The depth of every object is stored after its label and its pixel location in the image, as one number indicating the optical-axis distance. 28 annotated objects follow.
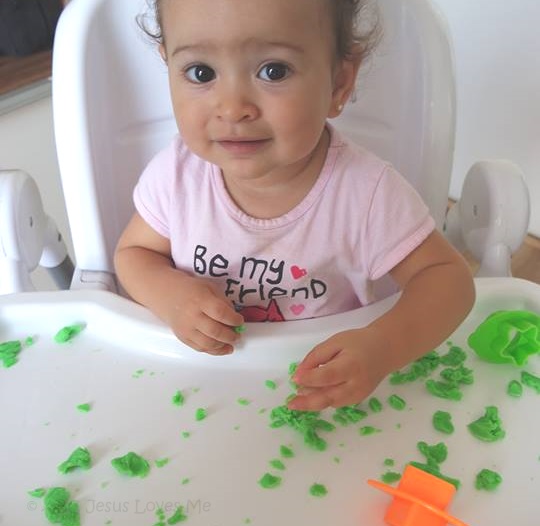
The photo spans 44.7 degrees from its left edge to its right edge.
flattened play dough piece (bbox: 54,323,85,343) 0.58
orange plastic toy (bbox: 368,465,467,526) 0.43
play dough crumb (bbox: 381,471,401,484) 0.46
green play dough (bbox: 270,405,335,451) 0.49
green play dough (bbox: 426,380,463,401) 0.52
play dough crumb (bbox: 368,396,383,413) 0.51
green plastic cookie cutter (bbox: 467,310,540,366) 0.54
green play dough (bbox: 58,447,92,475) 0.47
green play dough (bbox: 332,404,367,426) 0.50
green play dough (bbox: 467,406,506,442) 0.49
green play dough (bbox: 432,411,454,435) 0.49
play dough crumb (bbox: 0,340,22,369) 0.56
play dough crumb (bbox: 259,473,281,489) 0.46
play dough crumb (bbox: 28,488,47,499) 0.46
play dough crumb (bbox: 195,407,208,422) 0.51
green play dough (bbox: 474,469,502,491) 0.45
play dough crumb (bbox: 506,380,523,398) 0.52
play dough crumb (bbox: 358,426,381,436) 0.50
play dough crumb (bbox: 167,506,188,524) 0.44
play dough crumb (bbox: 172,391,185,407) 0.52
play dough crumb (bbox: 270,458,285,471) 0.47
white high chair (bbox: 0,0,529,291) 0.65
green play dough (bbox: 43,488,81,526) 0.44
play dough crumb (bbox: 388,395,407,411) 0.51
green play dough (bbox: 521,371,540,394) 0.52
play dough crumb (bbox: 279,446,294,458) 0.48
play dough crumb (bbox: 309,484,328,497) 0.46
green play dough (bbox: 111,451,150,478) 0.47
